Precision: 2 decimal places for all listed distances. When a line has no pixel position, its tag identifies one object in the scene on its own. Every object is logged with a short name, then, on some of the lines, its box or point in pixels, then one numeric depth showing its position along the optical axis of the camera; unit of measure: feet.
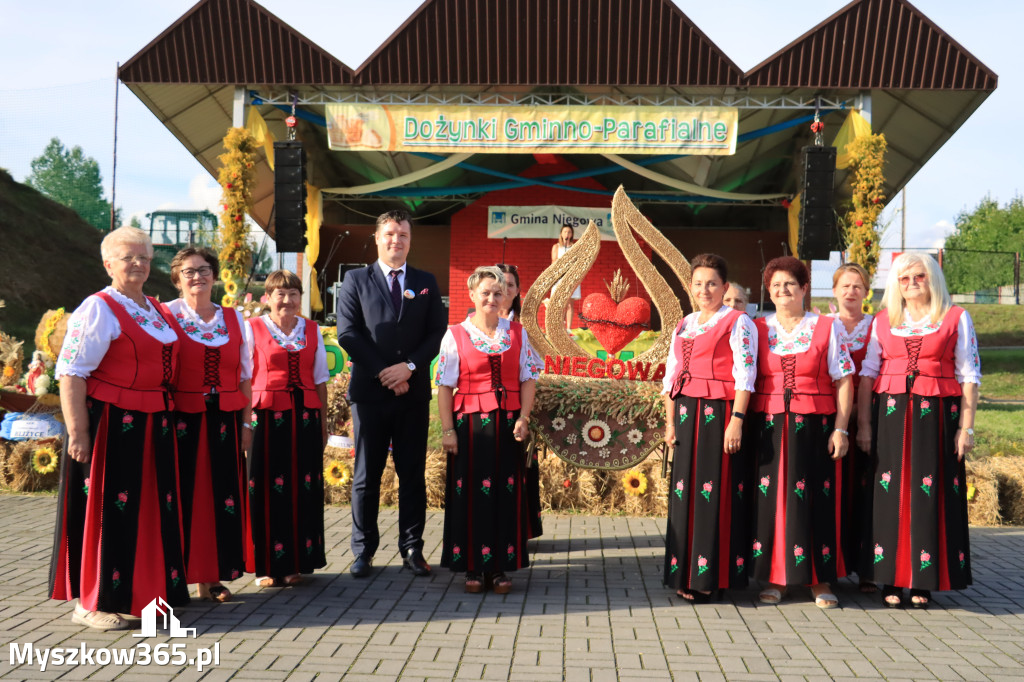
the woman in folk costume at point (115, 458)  11.08
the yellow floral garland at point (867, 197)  34.68
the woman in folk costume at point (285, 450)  13.69
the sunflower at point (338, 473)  21.06
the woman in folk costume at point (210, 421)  12.45
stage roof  36.24
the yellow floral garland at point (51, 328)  21.47
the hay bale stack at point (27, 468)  22.21
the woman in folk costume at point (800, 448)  13.01
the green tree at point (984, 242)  134.21
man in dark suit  14.67
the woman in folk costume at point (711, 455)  13.06
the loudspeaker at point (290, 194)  37.40
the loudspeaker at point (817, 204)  36.09
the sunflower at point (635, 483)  20.27
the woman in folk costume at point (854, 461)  13.73
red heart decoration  18.60
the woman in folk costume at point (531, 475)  16.44
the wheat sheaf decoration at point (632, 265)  17.71
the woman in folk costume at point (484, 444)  13.57
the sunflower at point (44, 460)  22.12
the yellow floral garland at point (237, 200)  35.32
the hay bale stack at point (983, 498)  20.13
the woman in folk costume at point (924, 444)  12.91
